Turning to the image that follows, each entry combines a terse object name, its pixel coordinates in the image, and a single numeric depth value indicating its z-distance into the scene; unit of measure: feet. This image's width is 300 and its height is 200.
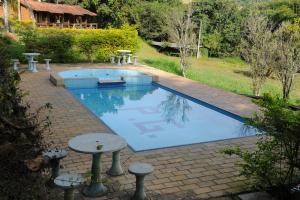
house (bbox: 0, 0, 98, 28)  112.98
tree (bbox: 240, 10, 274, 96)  48.80
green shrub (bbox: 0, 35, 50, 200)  9.42
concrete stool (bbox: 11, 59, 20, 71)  47.29
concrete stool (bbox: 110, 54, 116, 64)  63.81
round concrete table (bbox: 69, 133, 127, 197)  14.31
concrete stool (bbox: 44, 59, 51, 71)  53.20
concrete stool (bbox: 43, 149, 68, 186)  14.98
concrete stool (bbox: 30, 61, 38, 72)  50.70
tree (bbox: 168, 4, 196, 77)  64.34
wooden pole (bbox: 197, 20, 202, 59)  100.62
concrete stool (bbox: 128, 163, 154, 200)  14.21
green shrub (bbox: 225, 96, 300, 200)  13.44
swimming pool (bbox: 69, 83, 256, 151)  26.66
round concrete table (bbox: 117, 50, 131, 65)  62.55
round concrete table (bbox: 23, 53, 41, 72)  50.76
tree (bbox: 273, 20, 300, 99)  43.91
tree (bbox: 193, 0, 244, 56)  105.40
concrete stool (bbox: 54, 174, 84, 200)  12.15
